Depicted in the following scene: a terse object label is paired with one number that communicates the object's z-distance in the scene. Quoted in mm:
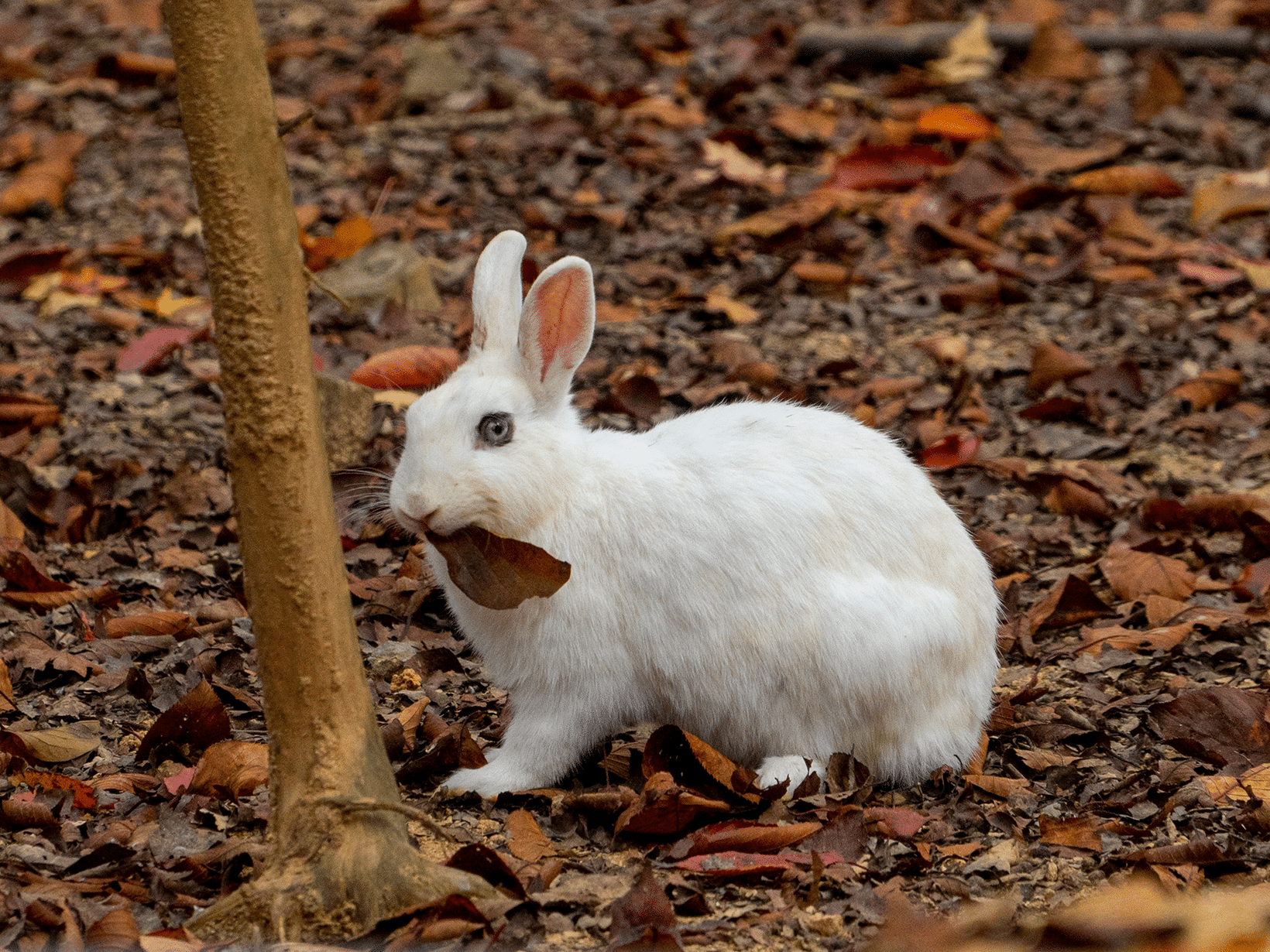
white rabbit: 7578
